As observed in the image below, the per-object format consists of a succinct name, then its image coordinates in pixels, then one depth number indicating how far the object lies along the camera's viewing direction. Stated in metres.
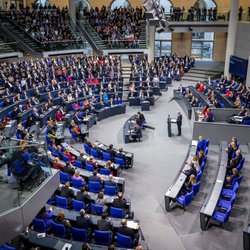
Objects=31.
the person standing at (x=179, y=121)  17.05
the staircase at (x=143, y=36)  29.26
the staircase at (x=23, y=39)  25.77
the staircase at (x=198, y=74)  29.87
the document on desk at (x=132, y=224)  8.65
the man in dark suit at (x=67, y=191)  10.09
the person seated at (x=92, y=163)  12.36
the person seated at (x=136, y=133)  16.22
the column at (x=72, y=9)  30.03
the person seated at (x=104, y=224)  8.59
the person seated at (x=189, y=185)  10.88
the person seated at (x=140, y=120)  17.33
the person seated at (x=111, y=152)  13.41
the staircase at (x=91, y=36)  29.19
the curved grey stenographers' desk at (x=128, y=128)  16.16
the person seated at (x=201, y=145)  13.95
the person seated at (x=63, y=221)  8.55
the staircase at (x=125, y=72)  25.14
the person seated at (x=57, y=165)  11.69
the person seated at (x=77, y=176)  10.97
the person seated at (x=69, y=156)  12.91
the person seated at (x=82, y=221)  8.64
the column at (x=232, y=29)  25.51
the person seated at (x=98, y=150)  13.71
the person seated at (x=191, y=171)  11.41
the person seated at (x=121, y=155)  13.37
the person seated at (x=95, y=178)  10.94
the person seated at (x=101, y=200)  9.64
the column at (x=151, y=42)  30.25
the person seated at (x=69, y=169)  11.49
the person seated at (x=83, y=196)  9.94
